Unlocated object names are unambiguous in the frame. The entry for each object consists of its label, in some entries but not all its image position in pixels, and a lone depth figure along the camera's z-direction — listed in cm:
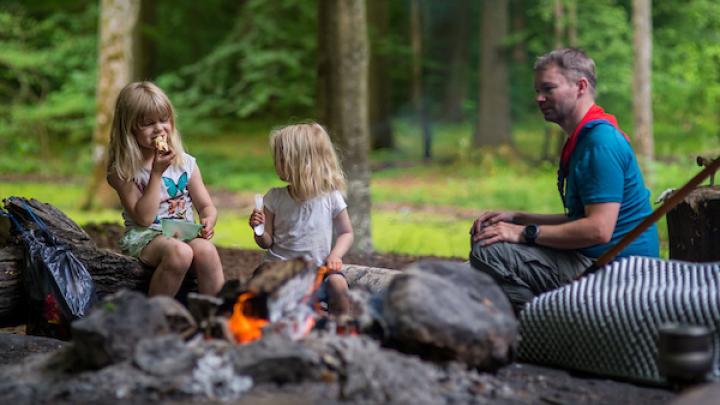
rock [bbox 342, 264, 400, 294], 550
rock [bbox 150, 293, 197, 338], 417
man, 478
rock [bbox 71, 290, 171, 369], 395
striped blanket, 432
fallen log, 548
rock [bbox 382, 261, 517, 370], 400
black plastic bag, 530
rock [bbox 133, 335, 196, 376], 383
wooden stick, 438
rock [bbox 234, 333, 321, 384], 378
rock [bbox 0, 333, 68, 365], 482
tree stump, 566
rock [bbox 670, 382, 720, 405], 337
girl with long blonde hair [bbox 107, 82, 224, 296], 521
